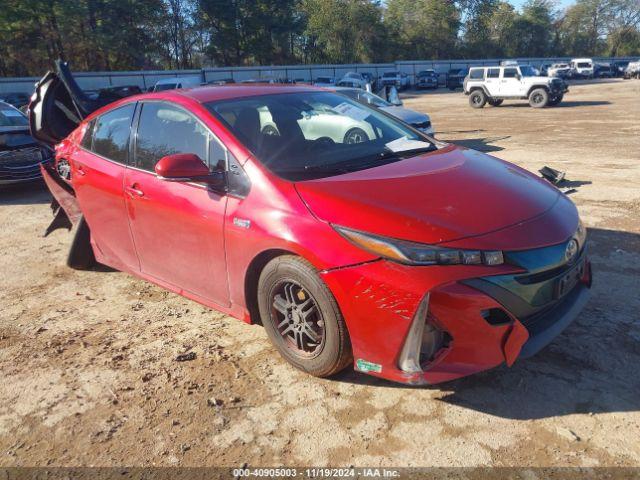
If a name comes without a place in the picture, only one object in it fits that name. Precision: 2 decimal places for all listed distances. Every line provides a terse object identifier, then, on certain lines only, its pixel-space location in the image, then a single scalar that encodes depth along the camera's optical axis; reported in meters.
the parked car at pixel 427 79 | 44.12
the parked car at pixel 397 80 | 40.74
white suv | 22.11
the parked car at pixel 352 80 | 29.07
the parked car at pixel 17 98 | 23.42
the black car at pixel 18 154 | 7.77
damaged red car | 2.42
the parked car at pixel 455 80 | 42.09
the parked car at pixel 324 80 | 35.61
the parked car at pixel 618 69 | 49.95
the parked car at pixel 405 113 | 10.43
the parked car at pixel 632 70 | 44.53
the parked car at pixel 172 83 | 19.38
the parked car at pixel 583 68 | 47.25
